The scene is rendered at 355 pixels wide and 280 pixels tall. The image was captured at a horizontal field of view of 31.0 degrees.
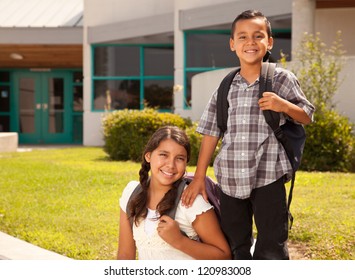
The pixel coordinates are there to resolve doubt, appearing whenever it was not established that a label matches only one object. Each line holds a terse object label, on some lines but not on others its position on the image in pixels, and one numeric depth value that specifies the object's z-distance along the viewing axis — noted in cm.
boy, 332
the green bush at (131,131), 1344
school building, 1498
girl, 338
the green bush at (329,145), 1005
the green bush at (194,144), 1123
